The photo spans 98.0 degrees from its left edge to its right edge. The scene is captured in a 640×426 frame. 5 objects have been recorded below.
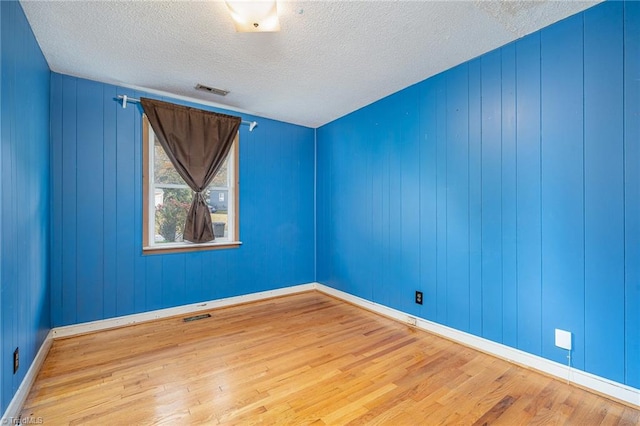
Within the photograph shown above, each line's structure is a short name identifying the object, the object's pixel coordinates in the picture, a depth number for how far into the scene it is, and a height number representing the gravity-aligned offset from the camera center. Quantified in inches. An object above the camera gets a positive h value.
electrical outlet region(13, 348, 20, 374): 65.6 -34.8
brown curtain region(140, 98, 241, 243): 124.0 +33.5
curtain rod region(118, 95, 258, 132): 115.5 +48.5
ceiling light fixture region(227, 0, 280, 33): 68.9 +51.7
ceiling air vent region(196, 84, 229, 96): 119.5 +55.1
